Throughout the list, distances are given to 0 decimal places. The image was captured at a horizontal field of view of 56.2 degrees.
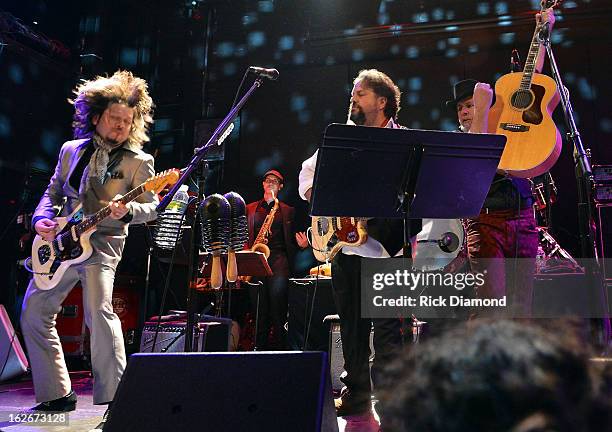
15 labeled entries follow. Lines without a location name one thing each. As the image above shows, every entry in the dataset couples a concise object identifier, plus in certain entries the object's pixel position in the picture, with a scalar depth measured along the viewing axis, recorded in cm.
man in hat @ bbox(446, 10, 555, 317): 349
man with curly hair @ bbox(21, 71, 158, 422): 350
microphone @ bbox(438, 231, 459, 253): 329
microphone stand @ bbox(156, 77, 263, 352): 336
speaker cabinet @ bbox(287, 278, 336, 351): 527
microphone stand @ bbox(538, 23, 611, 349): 372
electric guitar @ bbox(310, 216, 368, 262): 328
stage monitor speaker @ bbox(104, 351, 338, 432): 174
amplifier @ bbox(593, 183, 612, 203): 525
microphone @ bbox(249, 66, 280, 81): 397
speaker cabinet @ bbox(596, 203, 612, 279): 620
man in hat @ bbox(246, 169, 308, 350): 704
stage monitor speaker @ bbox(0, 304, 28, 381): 496
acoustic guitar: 376
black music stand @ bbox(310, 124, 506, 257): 255
